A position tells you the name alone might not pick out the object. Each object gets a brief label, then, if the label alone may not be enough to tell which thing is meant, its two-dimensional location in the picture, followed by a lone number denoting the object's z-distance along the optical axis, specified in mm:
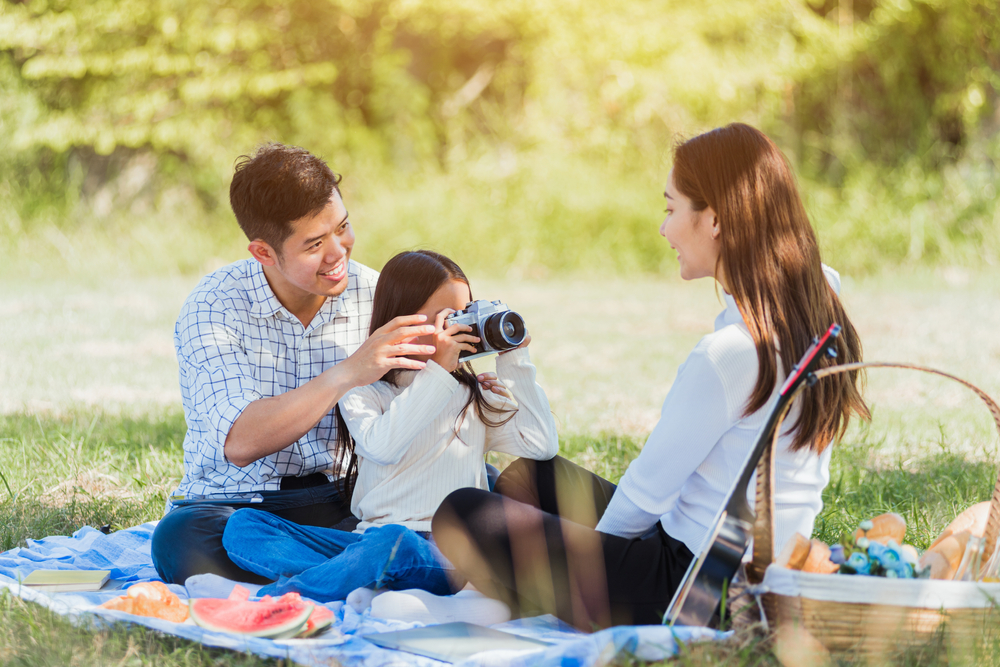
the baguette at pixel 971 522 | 3971
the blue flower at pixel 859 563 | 3809
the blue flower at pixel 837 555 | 3840
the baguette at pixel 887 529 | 3946
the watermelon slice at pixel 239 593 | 4001
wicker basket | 3746
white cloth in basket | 3742
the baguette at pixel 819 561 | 3817
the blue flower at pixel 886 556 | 3809
